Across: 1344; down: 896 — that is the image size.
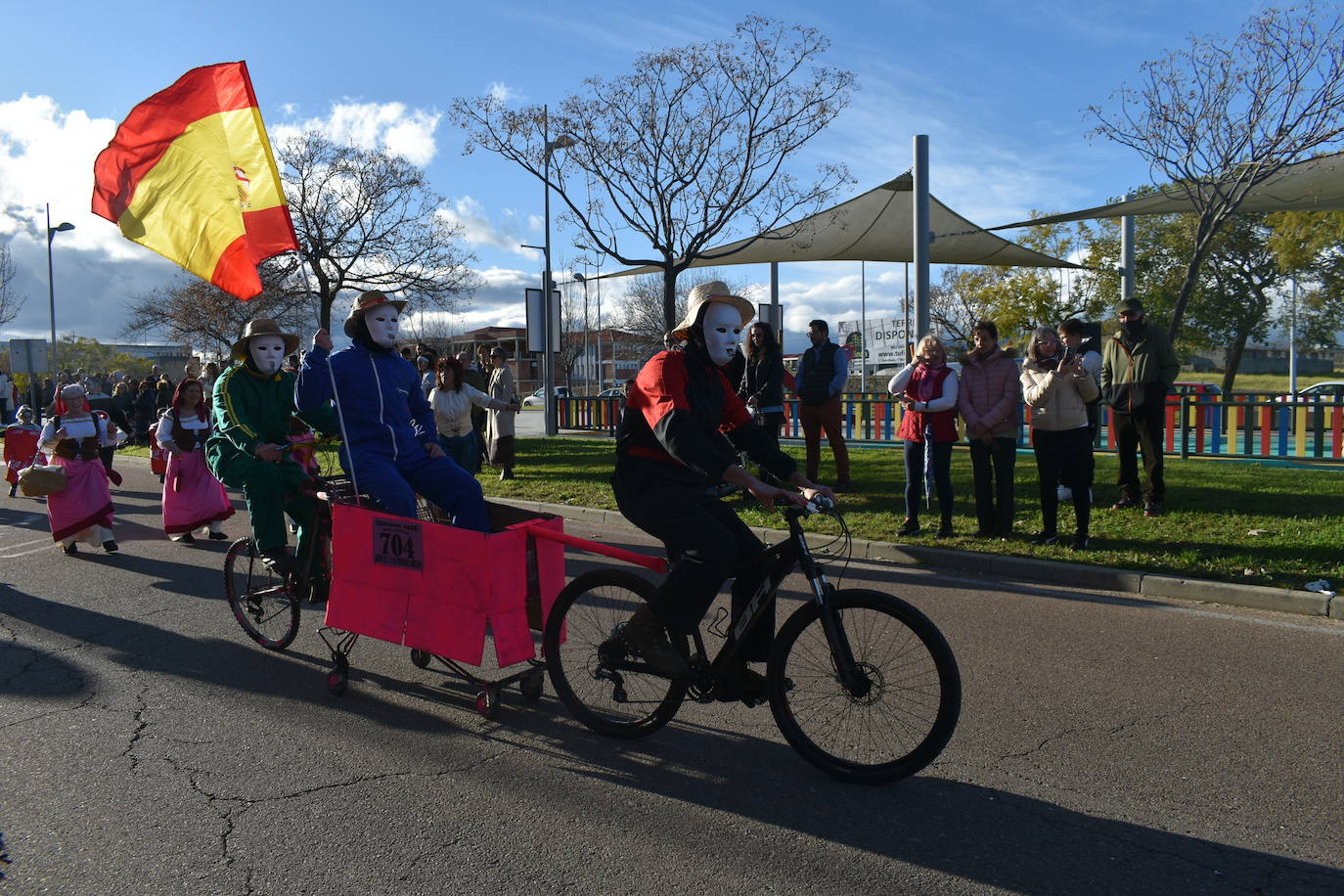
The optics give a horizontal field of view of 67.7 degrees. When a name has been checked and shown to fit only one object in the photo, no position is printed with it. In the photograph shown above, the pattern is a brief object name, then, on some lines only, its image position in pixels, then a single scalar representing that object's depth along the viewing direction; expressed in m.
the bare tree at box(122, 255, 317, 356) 31.92
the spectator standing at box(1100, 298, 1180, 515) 9.50
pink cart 4.36
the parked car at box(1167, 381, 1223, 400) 24.97
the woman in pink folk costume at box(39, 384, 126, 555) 9.52
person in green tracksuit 5.70
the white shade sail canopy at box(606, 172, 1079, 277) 17.95
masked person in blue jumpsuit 5.06
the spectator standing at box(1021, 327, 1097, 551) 8.35
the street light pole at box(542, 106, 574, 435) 22.53
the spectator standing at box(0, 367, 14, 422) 31.20
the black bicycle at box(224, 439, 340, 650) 5.56
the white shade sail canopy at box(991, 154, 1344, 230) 14.27
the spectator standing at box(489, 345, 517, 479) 13.53
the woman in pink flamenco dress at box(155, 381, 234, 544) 9.84
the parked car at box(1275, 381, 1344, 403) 29.64
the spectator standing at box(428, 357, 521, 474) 10.87
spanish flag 5.75
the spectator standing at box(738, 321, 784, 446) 10.96
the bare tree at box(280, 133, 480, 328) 26.88
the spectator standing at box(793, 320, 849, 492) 11.29
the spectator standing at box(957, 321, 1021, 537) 8.72
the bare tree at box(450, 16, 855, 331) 16.06
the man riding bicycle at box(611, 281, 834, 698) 3.93
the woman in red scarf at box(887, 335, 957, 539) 9.09
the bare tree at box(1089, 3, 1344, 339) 14.09
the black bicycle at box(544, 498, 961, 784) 3.70
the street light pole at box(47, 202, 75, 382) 37.56
